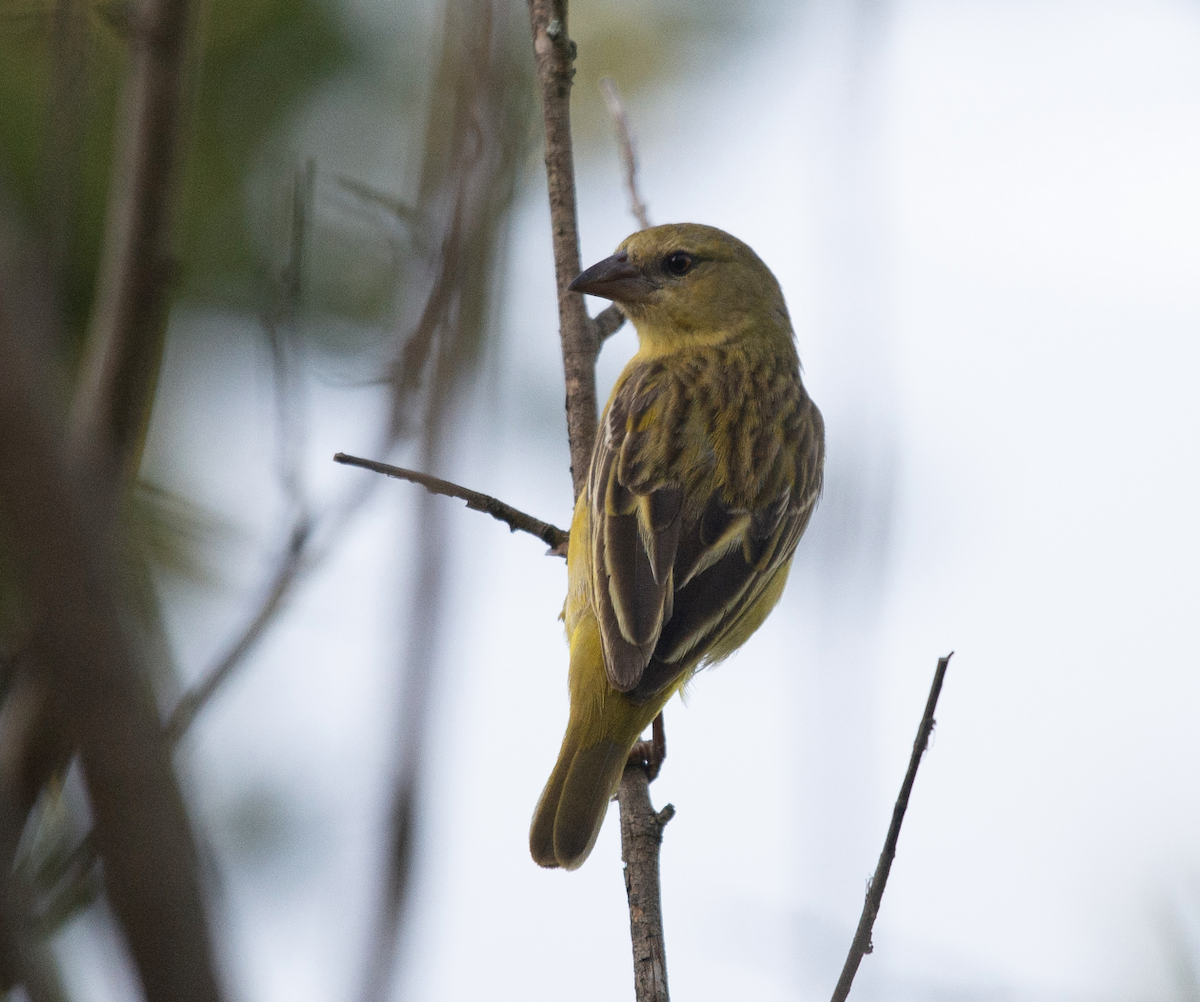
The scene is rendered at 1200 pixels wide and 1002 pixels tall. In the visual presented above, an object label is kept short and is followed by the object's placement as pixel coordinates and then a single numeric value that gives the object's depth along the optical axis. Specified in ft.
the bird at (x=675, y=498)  25.81
